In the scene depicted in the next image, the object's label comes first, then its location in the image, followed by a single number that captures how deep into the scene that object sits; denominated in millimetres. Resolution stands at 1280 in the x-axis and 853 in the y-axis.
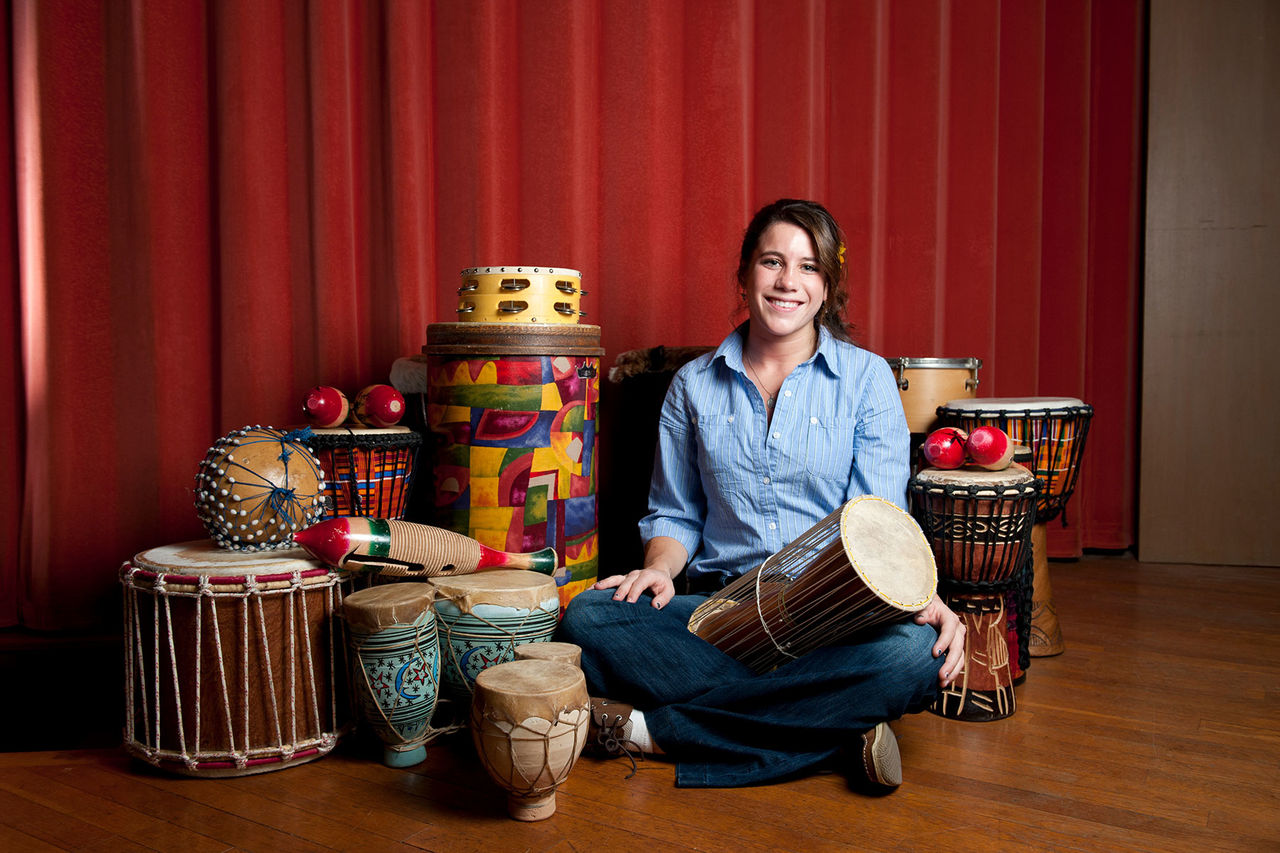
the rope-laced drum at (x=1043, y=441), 2709
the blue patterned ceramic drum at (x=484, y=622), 2004
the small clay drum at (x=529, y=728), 1605
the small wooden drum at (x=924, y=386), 2965
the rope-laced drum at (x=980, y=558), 2250
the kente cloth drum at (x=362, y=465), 2334
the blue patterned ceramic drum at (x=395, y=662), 1868
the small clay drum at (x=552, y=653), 1847
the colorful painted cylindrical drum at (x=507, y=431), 2383
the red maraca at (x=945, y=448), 2379
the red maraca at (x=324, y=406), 2371
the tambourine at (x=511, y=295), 2424
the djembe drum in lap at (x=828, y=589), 1749
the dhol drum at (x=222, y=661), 1865
